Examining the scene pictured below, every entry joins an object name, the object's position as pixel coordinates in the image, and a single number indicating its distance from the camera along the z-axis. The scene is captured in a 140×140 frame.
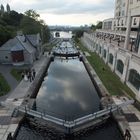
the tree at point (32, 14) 64.27
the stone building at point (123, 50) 21.57
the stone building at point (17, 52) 33.40
